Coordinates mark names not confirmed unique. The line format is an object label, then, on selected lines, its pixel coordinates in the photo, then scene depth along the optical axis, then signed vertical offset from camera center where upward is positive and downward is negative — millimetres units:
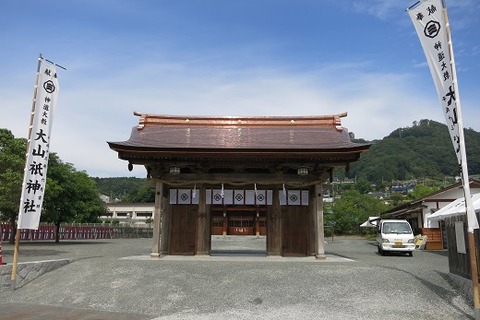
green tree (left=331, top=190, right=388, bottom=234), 55469 +2274
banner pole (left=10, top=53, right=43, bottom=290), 11012 +2283
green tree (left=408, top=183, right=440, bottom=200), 62756 +6032
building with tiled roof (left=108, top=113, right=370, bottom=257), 16047 +1893
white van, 20938 -551
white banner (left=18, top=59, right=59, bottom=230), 11289 +2332
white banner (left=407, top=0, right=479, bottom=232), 8367 +3848
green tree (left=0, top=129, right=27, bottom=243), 24875 +3316
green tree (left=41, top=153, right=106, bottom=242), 30328 +2366
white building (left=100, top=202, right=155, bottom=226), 92062 +3309
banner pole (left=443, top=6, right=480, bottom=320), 7977 +565
